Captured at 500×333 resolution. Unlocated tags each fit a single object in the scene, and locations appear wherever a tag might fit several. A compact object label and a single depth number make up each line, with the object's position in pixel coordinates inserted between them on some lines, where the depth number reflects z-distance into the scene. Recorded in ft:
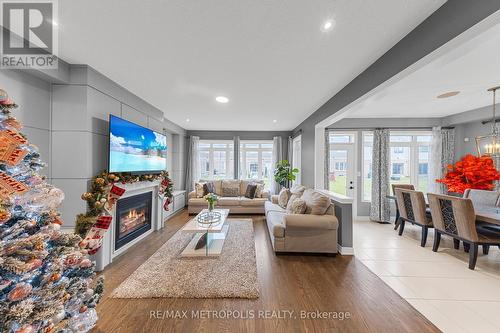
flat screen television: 8.87
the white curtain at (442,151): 16.15
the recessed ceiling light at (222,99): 11.50
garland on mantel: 7.40
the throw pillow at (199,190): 18.73
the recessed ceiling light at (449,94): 11.09
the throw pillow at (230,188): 19.97
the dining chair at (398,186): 14.36
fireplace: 9.90
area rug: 6.91
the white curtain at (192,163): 21.62
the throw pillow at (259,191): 19.26
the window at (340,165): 17.28
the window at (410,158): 17.12
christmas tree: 3.23
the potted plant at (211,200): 11.83
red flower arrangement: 12.54
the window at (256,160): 23.15
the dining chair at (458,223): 8.68
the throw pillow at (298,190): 13.94
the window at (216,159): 22.97
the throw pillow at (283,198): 15.21
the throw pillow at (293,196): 13.59
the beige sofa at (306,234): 9.88
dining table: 8.42
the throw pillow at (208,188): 19.07
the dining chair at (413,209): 11.32
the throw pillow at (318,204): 10.41
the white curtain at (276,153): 22.04
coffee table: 9.59
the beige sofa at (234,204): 17.99
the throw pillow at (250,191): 19.06
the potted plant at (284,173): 19.39
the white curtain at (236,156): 22.30
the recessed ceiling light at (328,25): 5.44
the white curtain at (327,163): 16.54
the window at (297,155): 19.08
